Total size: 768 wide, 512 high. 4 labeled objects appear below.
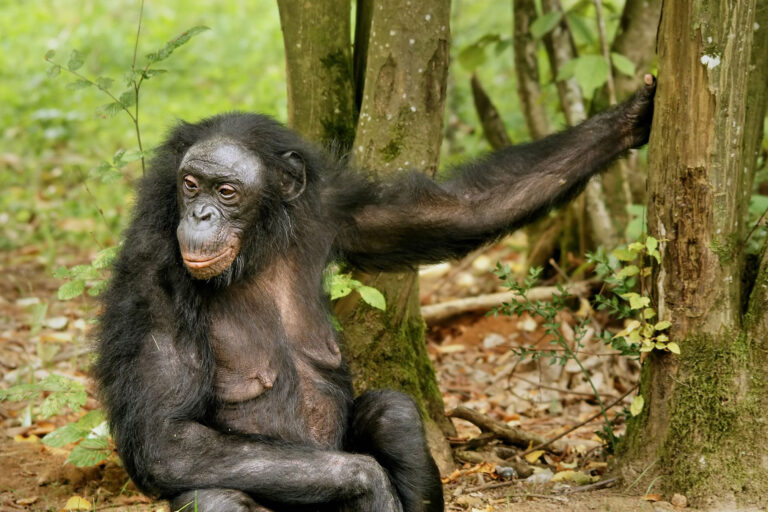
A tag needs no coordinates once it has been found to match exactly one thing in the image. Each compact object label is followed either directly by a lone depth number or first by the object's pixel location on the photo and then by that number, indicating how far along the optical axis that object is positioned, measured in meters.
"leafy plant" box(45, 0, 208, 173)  10.20
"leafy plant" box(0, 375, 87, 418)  9.91
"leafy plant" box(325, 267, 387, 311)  9.84
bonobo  8.37
